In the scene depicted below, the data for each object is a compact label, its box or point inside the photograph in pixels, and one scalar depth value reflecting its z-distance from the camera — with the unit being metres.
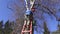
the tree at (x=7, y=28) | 17.57
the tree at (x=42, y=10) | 12.98
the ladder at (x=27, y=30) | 4.48
